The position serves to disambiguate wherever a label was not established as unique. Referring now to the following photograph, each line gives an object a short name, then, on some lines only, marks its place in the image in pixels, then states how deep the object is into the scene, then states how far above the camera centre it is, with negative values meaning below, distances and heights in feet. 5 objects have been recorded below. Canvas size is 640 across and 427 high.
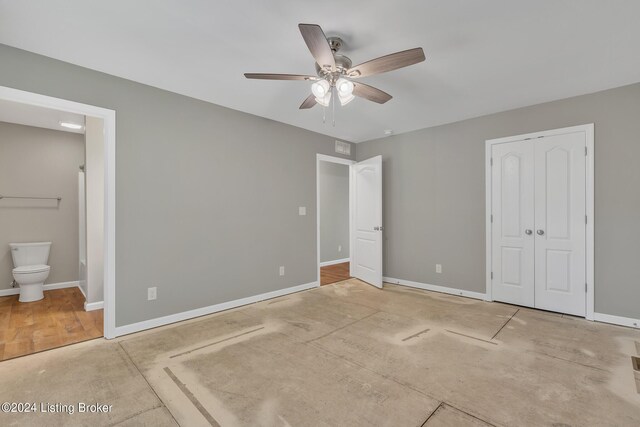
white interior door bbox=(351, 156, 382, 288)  15.46 -0.47
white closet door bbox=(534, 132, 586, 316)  10.97 -0.35
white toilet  12.37 -2.36
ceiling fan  6.01 +3.40
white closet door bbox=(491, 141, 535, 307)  12.08 -0.38
